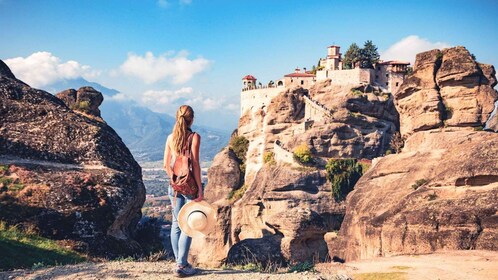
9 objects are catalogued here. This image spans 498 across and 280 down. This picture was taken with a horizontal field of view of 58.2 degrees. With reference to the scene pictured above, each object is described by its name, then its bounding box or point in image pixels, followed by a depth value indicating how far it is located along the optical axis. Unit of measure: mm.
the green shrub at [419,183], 25500
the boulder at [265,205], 48594
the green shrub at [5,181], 15155
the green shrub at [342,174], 52844
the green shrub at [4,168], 15812
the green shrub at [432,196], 22472
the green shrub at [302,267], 11084
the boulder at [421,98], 38438
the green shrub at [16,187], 15030
